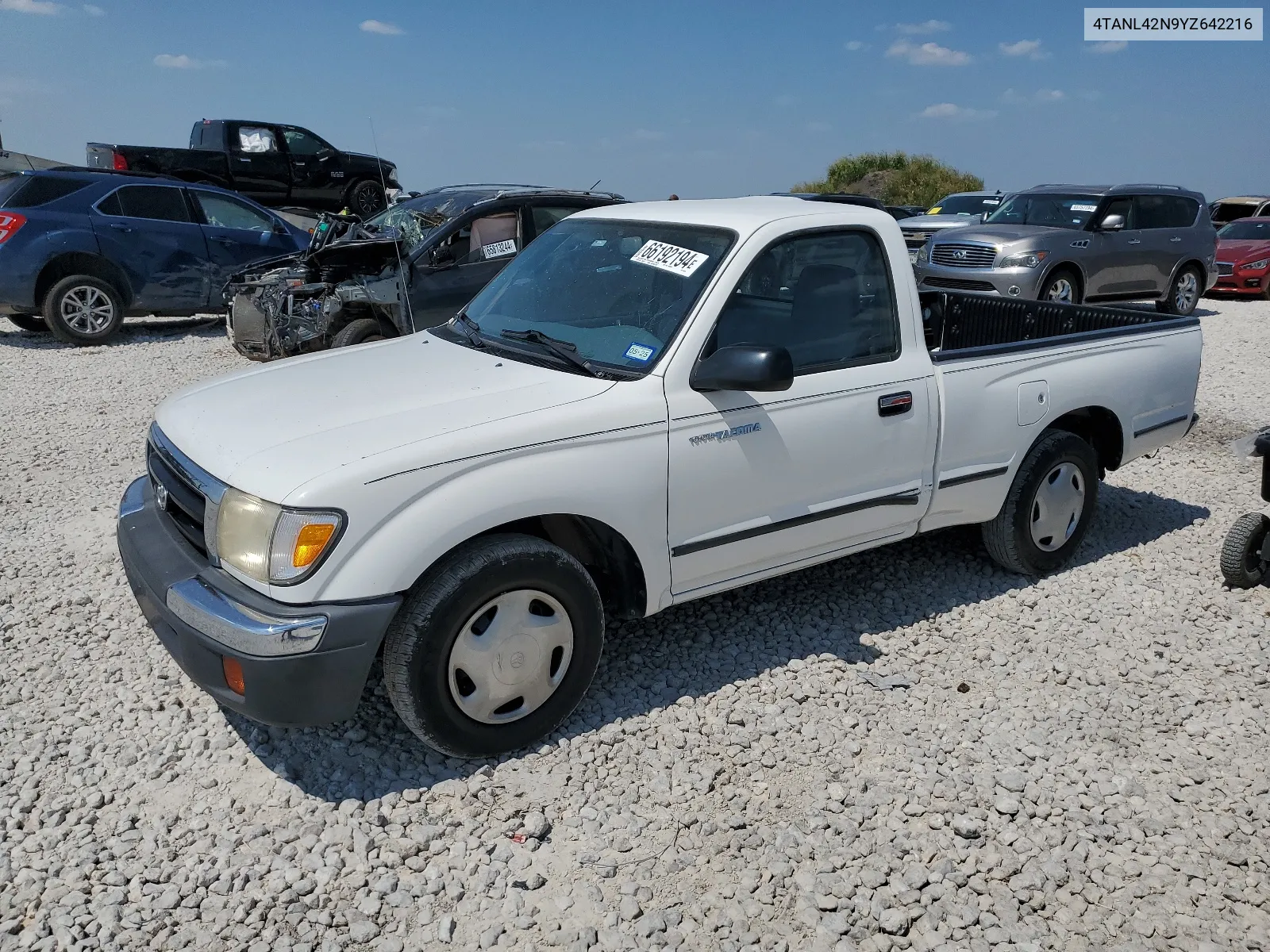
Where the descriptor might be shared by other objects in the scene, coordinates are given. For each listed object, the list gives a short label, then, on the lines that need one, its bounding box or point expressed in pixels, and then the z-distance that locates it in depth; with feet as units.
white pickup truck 10.07
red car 55.83
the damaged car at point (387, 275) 28.63
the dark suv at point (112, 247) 35.06
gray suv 41.19
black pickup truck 55.52
